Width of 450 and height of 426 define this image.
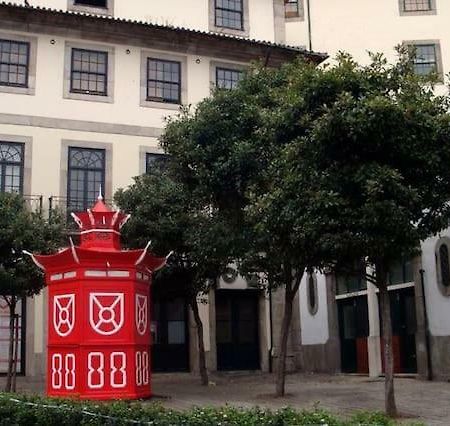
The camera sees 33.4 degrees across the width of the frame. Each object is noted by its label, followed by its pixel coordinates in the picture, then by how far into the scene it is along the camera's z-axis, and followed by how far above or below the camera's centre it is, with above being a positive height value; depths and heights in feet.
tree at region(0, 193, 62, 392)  54.60 +8.47
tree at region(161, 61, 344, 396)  42.91 +13.42
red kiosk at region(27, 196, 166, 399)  46.62 +2.47
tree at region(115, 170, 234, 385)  56.08 +10.08
